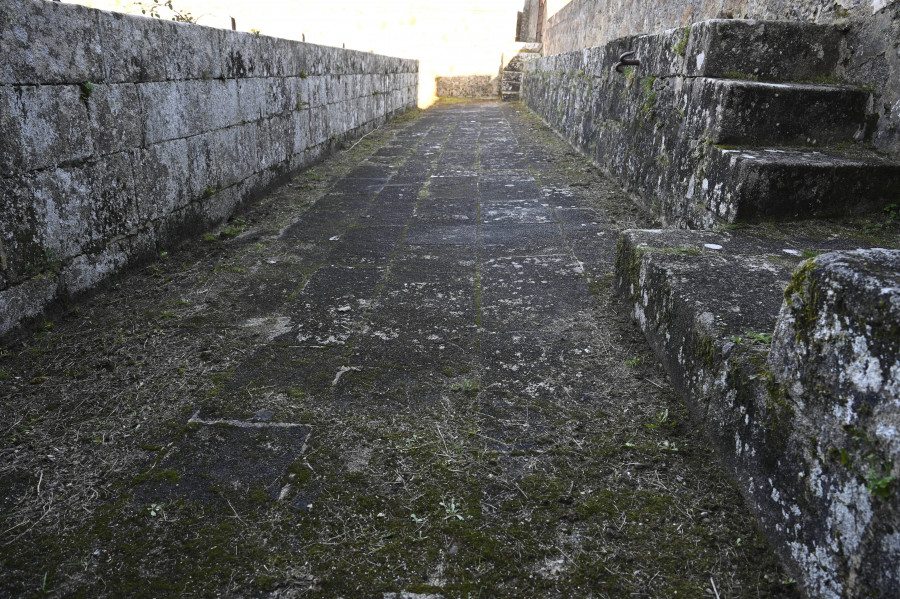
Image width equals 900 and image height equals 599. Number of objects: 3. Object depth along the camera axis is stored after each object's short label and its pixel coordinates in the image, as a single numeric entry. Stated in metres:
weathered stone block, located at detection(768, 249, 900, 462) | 1.21
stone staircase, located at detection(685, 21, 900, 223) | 3.02
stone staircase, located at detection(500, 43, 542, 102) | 20.62
